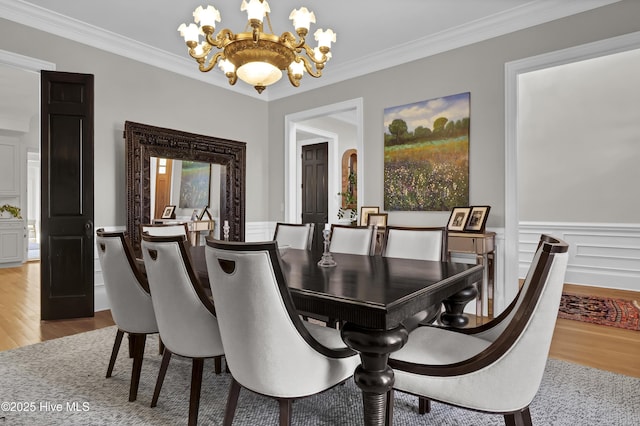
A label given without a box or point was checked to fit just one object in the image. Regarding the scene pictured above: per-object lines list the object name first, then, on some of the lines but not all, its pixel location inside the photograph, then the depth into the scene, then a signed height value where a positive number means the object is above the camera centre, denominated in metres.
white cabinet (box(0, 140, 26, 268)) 6.71 +0.30
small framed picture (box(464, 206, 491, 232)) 3.48 -0.04
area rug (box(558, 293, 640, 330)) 3.45 -0.98
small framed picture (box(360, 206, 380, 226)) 4.33 +0.01
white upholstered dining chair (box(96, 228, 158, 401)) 2.03 -0.43
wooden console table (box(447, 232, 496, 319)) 3.36 -0.34
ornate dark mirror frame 3.96 +0.63
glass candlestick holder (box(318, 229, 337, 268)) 2.15 -0.26
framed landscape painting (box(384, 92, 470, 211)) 3.79 +0.62
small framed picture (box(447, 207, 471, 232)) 3.61 -0.05
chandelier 2.25 +1.06
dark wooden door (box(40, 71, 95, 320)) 3.46 +0.16
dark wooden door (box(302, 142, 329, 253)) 7.00 +0.55
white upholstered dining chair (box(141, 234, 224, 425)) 1.68 -0.43
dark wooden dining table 1.32 -0.33
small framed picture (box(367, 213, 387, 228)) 4.17 -0.06
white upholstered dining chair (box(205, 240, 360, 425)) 1.28 -0.41
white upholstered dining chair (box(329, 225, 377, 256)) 2.92 -0.21
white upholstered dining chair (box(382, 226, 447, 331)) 2.56 -0.21
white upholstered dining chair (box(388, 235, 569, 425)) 1.20 -0.51
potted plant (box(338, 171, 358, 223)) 6.58 +0.20
